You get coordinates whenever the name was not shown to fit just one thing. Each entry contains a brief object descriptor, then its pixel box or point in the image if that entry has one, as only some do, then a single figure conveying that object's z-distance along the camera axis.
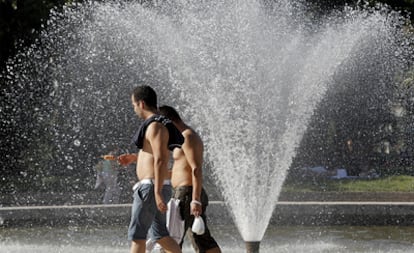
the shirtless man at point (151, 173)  11.80
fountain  21.25
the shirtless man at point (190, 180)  12.50
